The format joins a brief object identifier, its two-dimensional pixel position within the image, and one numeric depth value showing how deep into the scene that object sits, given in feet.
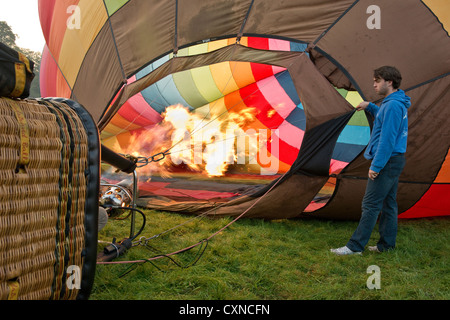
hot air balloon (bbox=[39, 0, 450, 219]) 8.93
